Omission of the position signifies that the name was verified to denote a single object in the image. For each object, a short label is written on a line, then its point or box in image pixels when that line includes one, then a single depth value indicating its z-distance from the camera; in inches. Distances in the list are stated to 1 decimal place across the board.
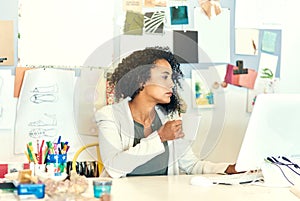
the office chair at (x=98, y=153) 98.7
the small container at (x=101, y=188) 70.4
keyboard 84.1
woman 90.7
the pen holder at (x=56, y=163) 82.7
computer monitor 80.4
